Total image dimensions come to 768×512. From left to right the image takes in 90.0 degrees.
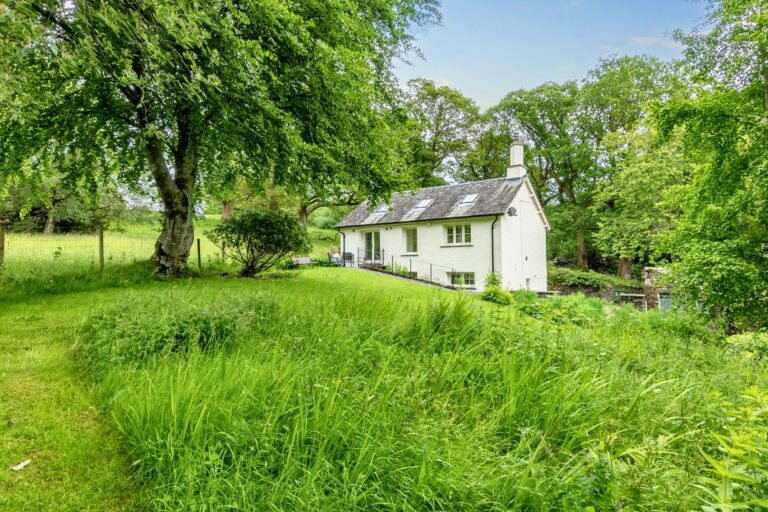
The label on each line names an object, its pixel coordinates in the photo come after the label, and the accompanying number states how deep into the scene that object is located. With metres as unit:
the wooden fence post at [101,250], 9.39
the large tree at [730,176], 8.48
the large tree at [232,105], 6.40
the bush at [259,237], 11.43
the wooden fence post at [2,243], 7.83
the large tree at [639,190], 21.16
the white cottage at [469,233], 20.33
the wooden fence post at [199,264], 11.37
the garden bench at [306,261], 20.75
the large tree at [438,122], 32.66
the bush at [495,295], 11.48
